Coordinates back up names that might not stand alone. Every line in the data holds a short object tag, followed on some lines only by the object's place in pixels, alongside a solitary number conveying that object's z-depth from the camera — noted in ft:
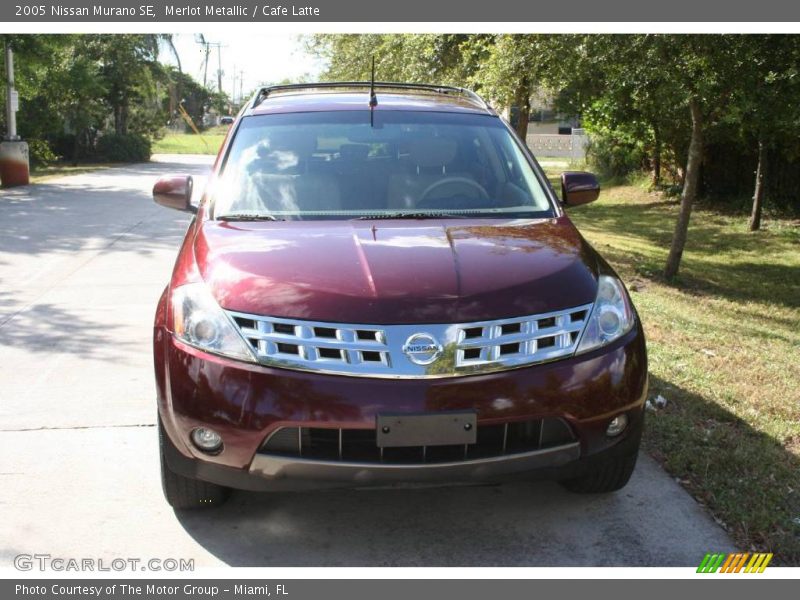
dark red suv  9.98
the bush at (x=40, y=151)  80.59
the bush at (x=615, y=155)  76.23
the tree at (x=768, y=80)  29.81
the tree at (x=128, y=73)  101.91
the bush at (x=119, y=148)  103.60
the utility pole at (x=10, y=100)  59.47
